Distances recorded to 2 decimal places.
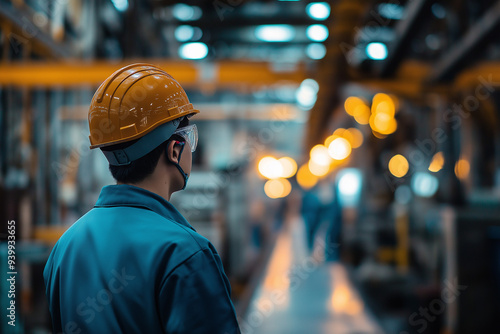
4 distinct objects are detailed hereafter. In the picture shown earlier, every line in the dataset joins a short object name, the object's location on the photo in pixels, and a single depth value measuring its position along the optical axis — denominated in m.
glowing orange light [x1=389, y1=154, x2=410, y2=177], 8.80
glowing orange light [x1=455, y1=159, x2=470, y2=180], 7.23
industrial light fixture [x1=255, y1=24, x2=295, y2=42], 9.34
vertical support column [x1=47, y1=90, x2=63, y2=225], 6.14
